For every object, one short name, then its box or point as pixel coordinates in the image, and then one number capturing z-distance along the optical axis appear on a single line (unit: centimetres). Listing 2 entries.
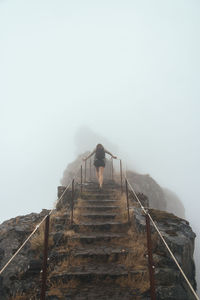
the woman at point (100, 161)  1162
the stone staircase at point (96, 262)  428
